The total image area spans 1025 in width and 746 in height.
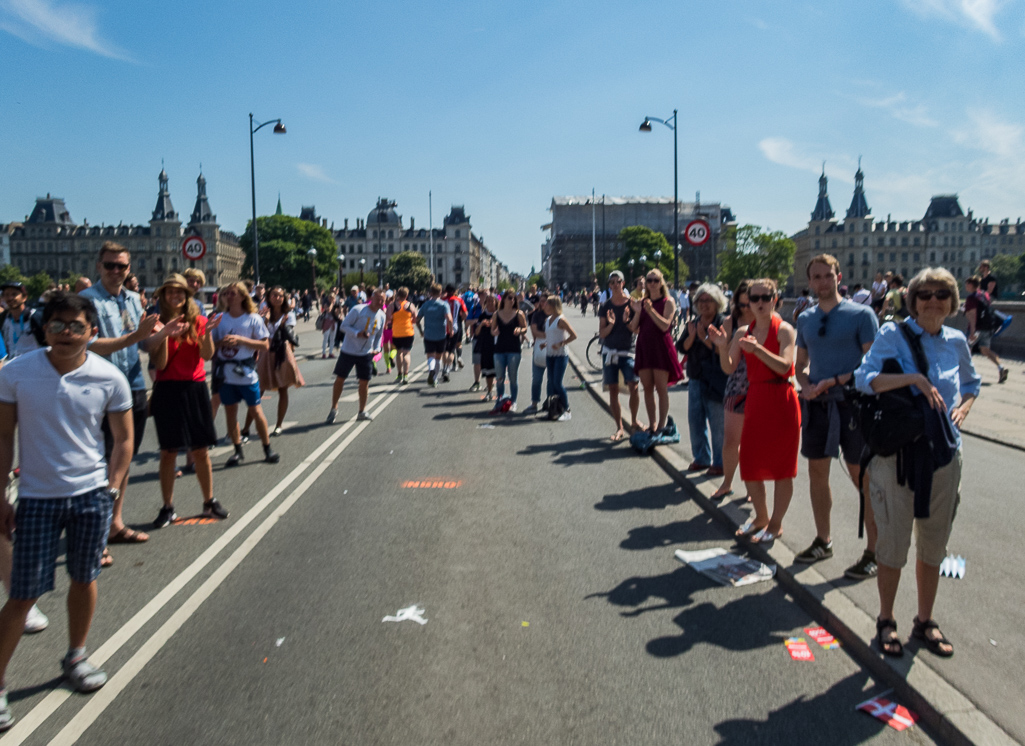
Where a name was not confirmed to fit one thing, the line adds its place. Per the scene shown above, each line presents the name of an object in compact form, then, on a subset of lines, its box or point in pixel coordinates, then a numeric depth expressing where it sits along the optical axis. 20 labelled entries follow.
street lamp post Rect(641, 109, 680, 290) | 29.75
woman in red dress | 5.52
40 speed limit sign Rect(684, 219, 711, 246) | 19.62
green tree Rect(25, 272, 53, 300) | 132.50
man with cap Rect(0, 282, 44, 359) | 9.39
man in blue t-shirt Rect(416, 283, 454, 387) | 16.38
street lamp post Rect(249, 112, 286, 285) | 29.47
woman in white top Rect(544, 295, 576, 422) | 11.56
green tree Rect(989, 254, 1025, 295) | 145.88
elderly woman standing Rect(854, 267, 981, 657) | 3.88
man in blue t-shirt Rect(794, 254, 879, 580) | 5.14
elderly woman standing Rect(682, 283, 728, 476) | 7.86
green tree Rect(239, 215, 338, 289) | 99.06
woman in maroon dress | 8.96
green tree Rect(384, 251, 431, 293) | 136.00
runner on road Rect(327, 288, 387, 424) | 11.70
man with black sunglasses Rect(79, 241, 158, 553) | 5.88
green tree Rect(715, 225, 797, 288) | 121.88
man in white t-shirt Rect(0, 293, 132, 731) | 3.61
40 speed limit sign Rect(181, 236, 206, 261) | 18.62
